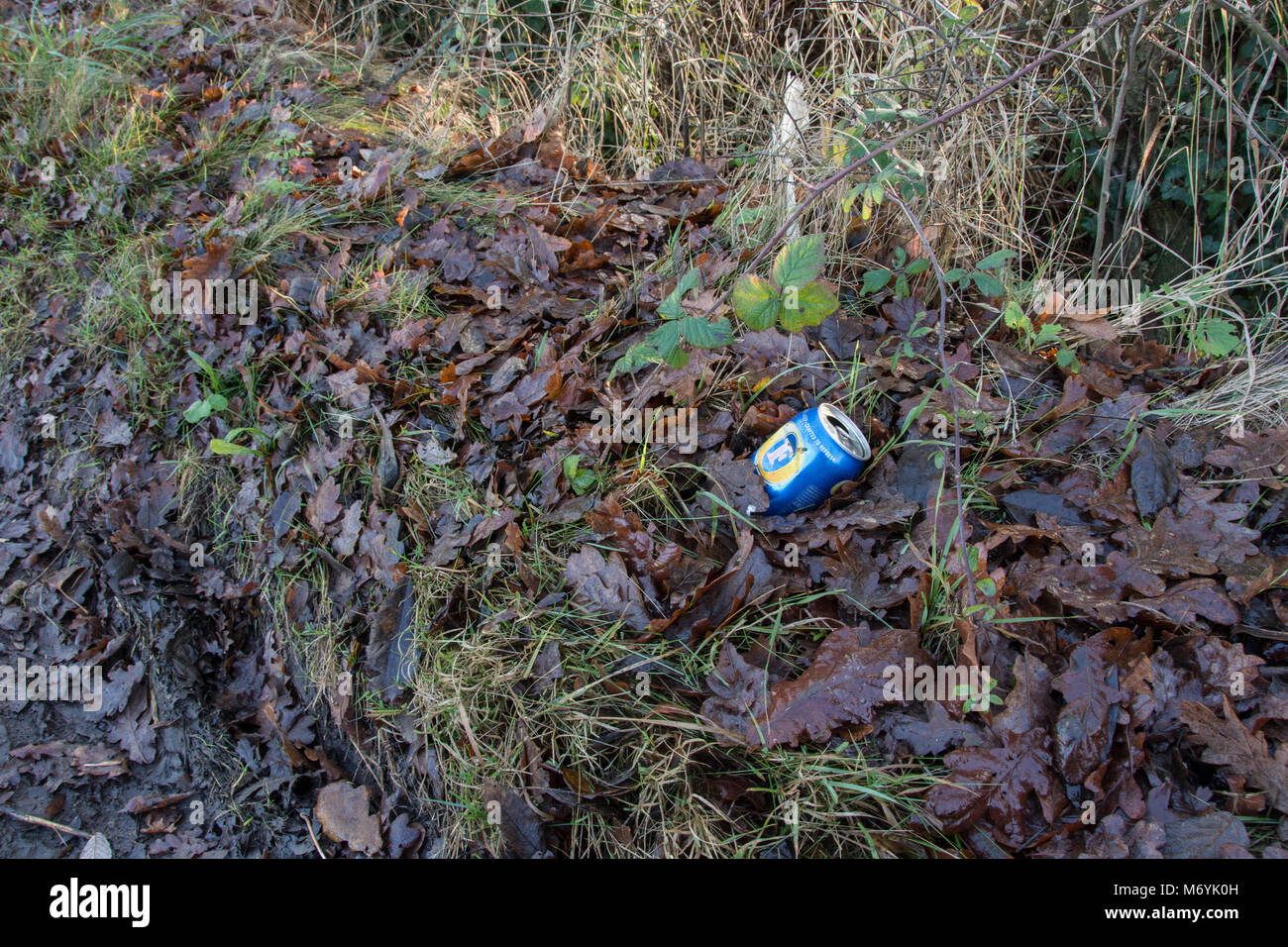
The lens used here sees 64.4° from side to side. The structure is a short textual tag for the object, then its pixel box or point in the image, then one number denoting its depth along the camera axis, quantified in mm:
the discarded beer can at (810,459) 739
